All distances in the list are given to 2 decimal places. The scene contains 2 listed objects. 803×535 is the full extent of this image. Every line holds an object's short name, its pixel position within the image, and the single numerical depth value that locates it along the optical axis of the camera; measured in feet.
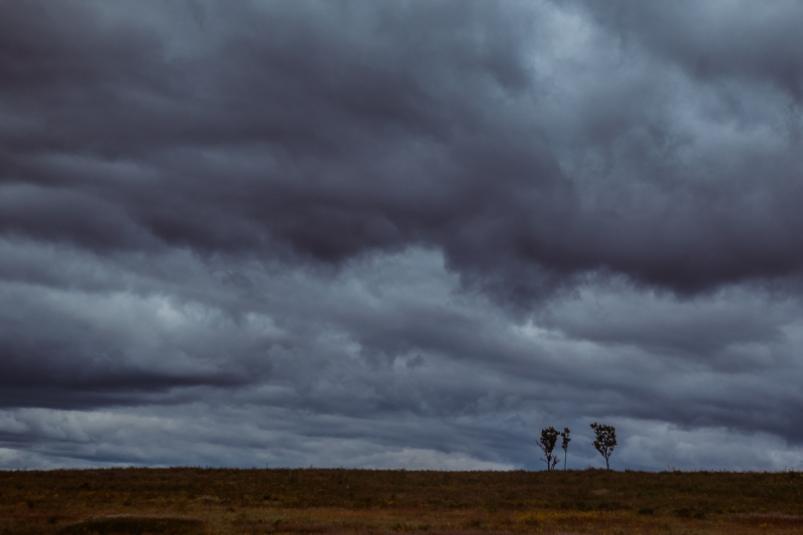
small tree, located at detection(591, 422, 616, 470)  432.66
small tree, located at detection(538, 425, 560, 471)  443.73
